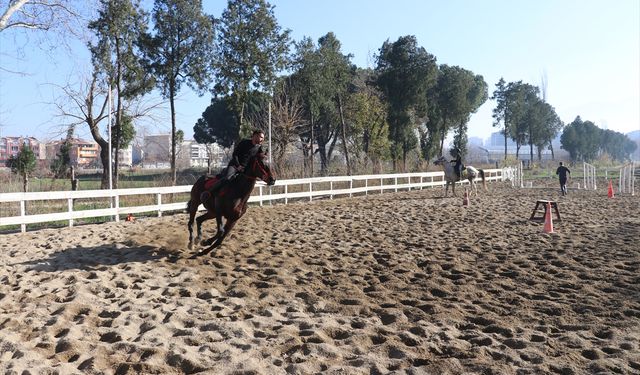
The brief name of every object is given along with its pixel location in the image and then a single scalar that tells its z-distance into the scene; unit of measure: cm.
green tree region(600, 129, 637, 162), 12612
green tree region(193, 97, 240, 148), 5716
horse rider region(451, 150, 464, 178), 2312
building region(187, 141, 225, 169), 6254
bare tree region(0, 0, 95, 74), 1406
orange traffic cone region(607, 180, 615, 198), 2273
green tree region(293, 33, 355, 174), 4391
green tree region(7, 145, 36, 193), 2691
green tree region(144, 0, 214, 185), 2641
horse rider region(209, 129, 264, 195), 905
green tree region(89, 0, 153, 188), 2414
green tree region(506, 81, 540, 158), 7400
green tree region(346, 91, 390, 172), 4969
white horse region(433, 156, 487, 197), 2361
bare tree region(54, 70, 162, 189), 2592
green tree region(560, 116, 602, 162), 9425
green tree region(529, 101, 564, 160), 7888
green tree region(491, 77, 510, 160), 7438
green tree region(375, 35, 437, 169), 4234
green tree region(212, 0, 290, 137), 2862
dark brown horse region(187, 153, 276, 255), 886
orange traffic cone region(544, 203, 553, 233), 1173
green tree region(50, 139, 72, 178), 2733
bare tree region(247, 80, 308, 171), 3288
